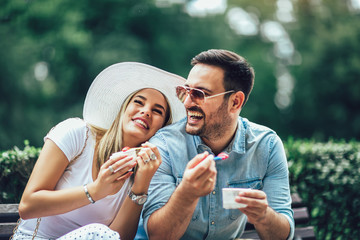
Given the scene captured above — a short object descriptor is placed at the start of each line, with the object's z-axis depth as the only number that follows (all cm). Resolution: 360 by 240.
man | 313
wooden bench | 410
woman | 288
